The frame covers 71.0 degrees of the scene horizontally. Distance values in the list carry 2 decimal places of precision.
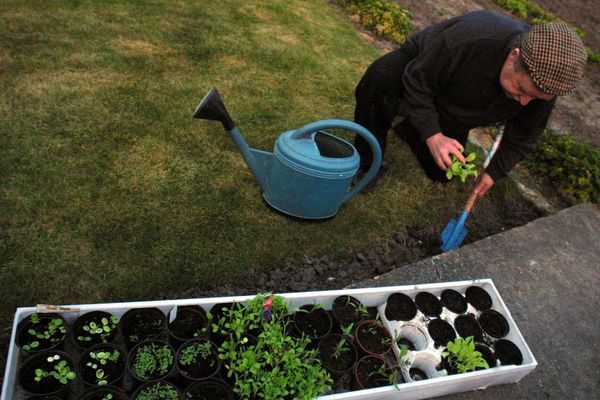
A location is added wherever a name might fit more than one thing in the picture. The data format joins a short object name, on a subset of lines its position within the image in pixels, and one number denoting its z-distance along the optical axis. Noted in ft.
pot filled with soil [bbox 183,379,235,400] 5.29
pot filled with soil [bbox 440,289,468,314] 7.19
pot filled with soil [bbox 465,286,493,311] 7.38
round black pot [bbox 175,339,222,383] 5.44
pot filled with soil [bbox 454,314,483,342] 6.93
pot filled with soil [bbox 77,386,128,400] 5.00
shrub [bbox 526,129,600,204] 11.57
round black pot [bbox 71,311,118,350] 5.40
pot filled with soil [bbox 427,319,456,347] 6.73
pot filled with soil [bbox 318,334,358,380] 6.01
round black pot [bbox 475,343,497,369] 6.55
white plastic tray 5.23
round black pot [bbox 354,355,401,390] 5.93
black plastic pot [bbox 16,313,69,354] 5.15
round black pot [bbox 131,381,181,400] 5.08
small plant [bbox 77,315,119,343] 5.45
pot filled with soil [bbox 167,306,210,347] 5.76
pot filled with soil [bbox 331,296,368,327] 6.51
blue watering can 7.02
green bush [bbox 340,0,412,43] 17.71
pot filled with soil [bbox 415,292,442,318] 7.00
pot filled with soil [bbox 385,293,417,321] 6.82
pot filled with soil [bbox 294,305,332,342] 6.28
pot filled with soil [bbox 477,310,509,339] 7.06
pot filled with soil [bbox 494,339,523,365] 6.67
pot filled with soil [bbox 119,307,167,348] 5.63
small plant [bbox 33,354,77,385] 4.97
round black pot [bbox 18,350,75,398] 4.91
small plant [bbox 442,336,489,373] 6.15
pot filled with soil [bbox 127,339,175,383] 5.28
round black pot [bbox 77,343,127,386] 5.16
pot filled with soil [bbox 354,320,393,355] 6.32
